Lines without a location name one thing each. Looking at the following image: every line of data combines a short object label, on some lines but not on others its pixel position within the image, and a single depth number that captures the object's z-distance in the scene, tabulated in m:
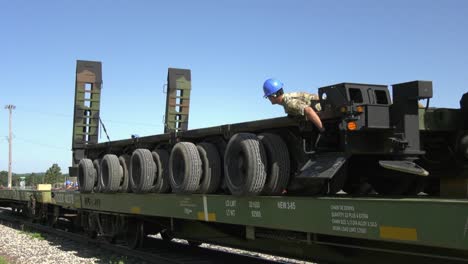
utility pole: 59.64
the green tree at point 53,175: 79.56
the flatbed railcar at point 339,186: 4.57
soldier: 5.68
